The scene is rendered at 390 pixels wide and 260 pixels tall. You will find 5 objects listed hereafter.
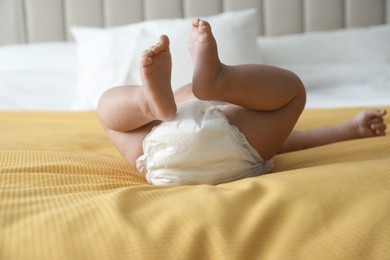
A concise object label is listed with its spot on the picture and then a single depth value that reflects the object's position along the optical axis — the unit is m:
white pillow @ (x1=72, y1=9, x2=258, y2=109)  2.05
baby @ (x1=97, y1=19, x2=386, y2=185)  0.88
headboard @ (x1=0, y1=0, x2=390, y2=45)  2.57
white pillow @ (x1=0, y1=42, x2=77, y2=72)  2.38
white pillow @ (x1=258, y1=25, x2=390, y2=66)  2.31
